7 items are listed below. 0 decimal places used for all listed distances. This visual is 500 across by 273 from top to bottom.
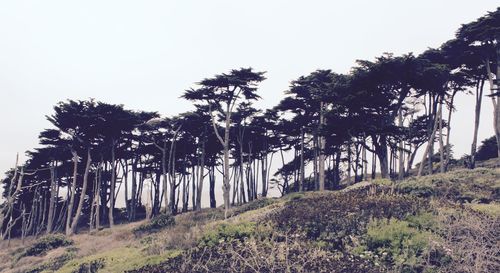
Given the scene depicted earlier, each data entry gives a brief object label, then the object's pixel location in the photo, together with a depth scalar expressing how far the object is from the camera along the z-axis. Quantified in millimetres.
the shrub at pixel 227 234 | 13523
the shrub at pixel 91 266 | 14968
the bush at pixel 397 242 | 10195
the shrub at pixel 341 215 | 12336
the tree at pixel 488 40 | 27672
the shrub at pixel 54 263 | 19181
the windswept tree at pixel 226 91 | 31866
